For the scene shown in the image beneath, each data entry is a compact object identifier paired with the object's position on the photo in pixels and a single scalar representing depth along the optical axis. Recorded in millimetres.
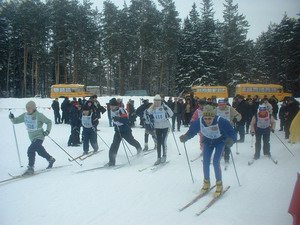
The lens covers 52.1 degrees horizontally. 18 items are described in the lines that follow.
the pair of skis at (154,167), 7659
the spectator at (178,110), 15758
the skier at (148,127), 10409
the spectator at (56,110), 18047
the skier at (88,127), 9680
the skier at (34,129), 7527
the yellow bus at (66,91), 34594
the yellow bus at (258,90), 31702
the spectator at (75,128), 11633
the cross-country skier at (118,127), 8203
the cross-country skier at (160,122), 8320
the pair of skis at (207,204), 4865
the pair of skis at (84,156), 9102
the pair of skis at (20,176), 6937
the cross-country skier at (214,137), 5656
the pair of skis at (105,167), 7715
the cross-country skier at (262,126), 8625
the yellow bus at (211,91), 34000
